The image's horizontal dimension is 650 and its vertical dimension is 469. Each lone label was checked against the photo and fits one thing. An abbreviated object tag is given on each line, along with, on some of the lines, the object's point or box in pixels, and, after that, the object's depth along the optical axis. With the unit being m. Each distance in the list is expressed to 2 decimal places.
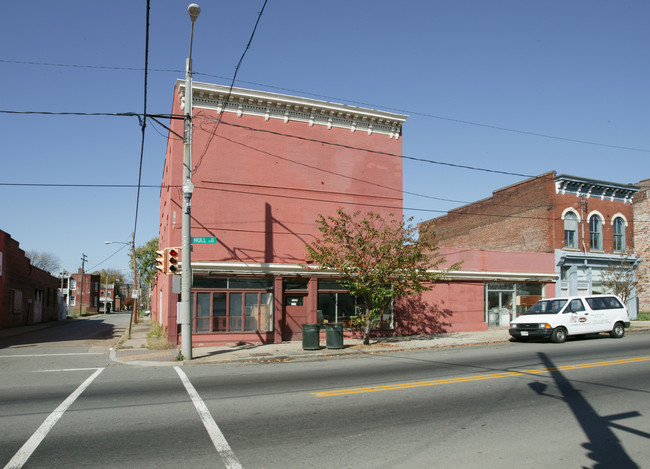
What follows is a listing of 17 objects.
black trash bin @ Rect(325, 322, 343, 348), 17.72
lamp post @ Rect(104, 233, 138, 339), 33.93
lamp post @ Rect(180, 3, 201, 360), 15.20
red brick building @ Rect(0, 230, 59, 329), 31.70
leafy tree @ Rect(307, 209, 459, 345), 18.59
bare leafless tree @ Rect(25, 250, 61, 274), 96.06
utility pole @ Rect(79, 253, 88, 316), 77.88
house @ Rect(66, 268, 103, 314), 93.50
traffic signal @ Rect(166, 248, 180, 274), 15.51
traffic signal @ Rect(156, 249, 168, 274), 15.62
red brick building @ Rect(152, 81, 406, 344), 20.17
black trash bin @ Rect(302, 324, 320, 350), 17.61
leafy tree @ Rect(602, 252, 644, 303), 28.09
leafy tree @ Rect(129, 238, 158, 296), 56.54
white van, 18.41
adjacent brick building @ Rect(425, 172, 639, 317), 28.89
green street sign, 16.59
